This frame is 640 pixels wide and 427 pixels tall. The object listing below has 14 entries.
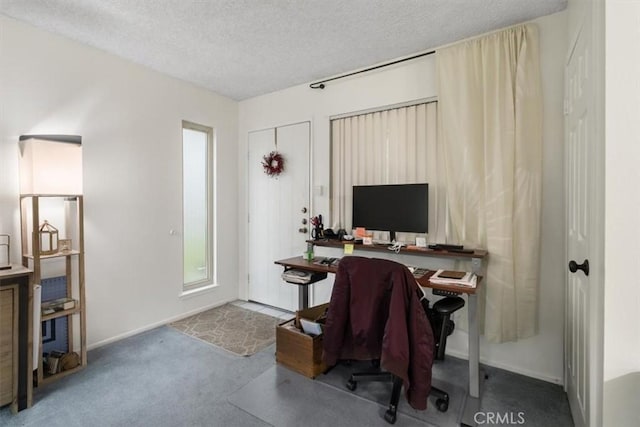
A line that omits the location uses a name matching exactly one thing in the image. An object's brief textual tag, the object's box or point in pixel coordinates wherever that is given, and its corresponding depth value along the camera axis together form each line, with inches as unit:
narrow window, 144.5
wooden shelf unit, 86.4
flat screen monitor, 100.7
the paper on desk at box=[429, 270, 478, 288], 80.3
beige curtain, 88.7
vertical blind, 108.1
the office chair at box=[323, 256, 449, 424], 69.6
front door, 142.9
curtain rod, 108.5
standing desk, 77.3
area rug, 114.1
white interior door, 58.7
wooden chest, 92.0
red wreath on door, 146.9
